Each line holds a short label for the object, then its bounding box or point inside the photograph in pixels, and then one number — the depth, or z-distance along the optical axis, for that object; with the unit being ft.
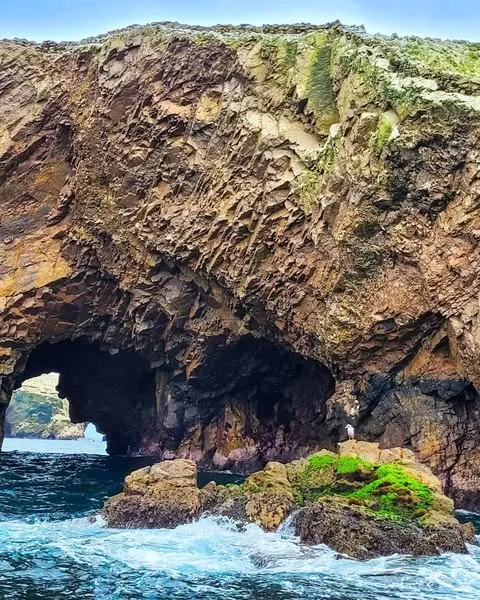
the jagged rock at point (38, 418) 469.57
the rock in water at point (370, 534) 69.21
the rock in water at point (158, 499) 81.92
